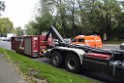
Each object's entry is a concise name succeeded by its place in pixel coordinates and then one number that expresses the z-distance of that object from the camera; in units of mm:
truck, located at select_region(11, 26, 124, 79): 4195
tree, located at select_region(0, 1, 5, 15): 7470
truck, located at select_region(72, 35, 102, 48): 10249
